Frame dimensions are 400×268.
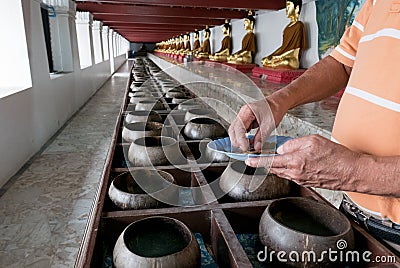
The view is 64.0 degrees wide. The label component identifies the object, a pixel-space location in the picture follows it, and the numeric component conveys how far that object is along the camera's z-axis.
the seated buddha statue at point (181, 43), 12.27
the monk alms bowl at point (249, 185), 1.02
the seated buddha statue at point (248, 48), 4.90
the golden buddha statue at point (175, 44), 13.51
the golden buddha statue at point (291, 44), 3.33
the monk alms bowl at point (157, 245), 0.68
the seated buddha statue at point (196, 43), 9.07
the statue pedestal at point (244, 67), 4.69
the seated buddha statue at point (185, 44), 10.96
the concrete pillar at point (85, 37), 6.88
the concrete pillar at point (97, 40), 8.64
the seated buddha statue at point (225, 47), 5.88
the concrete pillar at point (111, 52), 11.68
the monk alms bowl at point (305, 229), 0.71
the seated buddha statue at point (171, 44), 14.83
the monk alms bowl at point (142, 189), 0.98
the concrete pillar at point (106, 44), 10.40
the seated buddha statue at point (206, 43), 7.96
